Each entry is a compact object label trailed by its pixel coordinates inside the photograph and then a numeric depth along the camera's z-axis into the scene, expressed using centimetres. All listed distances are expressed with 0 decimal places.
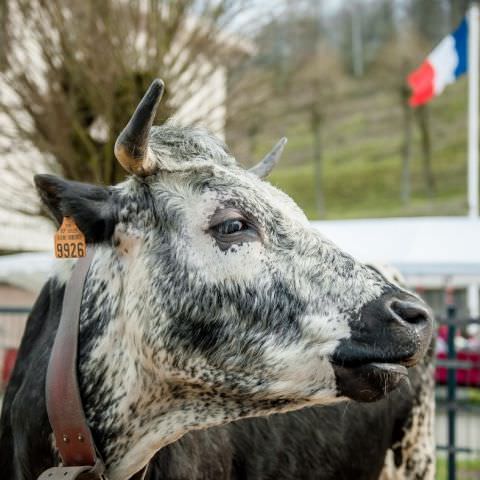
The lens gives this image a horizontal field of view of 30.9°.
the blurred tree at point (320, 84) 4262
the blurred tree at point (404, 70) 4406
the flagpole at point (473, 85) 1513
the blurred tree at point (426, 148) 4419
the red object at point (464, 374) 920
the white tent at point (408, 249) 1175
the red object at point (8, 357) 952
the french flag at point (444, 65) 1550
